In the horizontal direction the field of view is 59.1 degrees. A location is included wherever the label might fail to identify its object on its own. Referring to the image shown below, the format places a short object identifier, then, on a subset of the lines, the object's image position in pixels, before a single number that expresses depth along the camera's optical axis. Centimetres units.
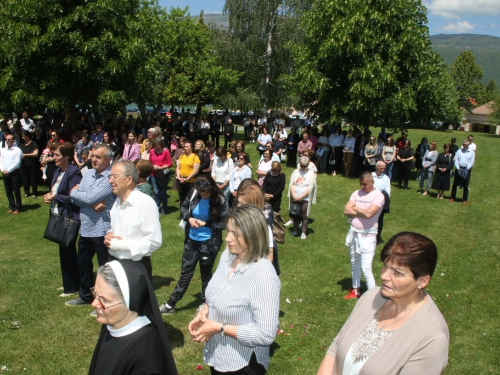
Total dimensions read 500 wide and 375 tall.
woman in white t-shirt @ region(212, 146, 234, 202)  1016
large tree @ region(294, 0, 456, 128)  1655
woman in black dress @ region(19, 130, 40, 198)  1219
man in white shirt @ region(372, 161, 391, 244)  865
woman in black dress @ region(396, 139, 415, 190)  1562
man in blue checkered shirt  529
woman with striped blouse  286
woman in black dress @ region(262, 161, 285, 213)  951
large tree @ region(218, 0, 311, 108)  2848
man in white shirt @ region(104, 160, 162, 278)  451
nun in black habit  256
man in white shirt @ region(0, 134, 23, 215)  1078
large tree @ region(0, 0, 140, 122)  1358
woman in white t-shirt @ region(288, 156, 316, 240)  947
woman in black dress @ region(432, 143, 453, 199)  1409
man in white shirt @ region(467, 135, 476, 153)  1429
